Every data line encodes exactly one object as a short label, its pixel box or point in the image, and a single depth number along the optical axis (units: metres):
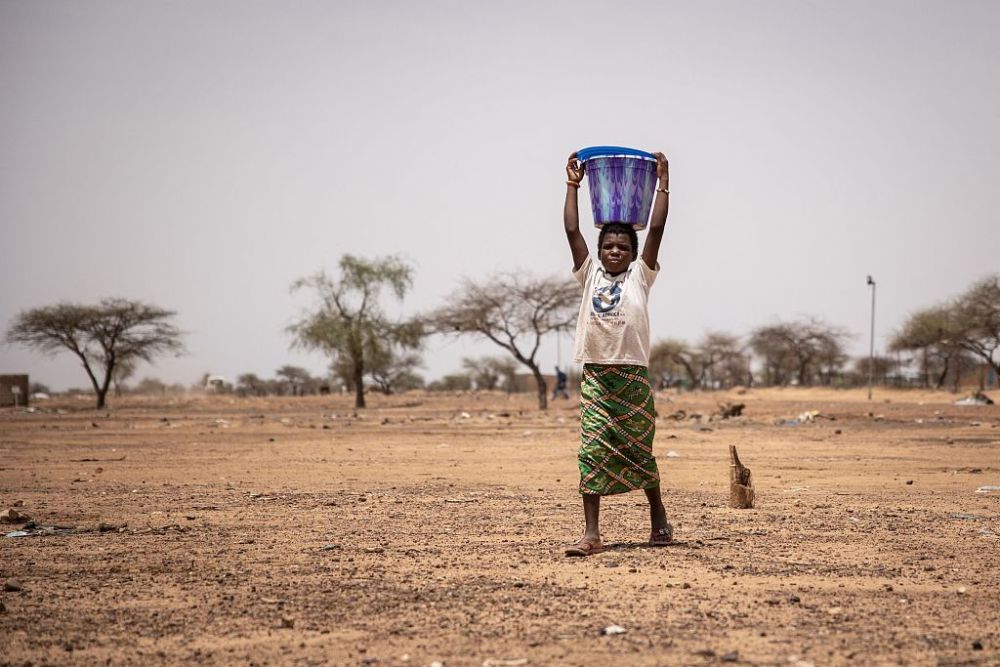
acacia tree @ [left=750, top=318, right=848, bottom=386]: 74.00
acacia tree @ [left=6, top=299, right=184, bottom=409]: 54.44
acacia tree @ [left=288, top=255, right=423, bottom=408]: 51.62
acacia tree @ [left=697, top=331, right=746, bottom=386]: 81.12
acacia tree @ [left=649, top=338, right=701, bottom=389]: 79.25
